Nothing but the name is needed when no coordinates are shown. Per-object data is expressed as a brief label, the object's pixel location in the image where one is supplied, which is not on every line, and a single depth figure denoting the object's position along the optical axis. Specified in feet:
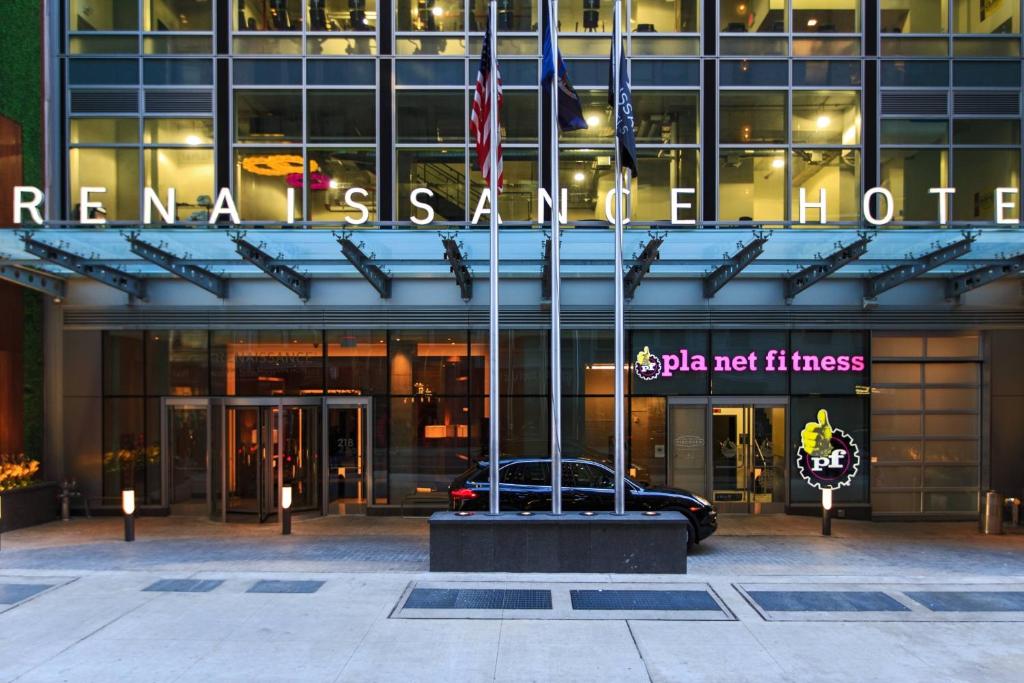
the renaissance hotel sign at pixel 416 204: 45.24
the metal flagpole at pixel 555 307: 35.32
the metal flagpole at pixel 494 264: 34.78
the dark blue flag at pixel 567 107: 35.96
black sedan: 39.52
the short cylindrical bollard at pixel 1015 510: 47.80
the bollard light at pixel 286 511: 44.14
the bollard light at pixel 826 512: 43.93
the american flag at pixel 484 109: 35.65
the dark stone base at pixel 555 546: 34.60
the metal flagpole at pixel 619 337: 35.55
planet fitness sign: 51.13
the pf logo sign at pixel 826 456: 50.85
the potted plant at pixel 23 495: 45.19
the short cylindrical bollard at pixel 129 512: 41.65
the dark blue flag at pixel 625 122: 34.99
